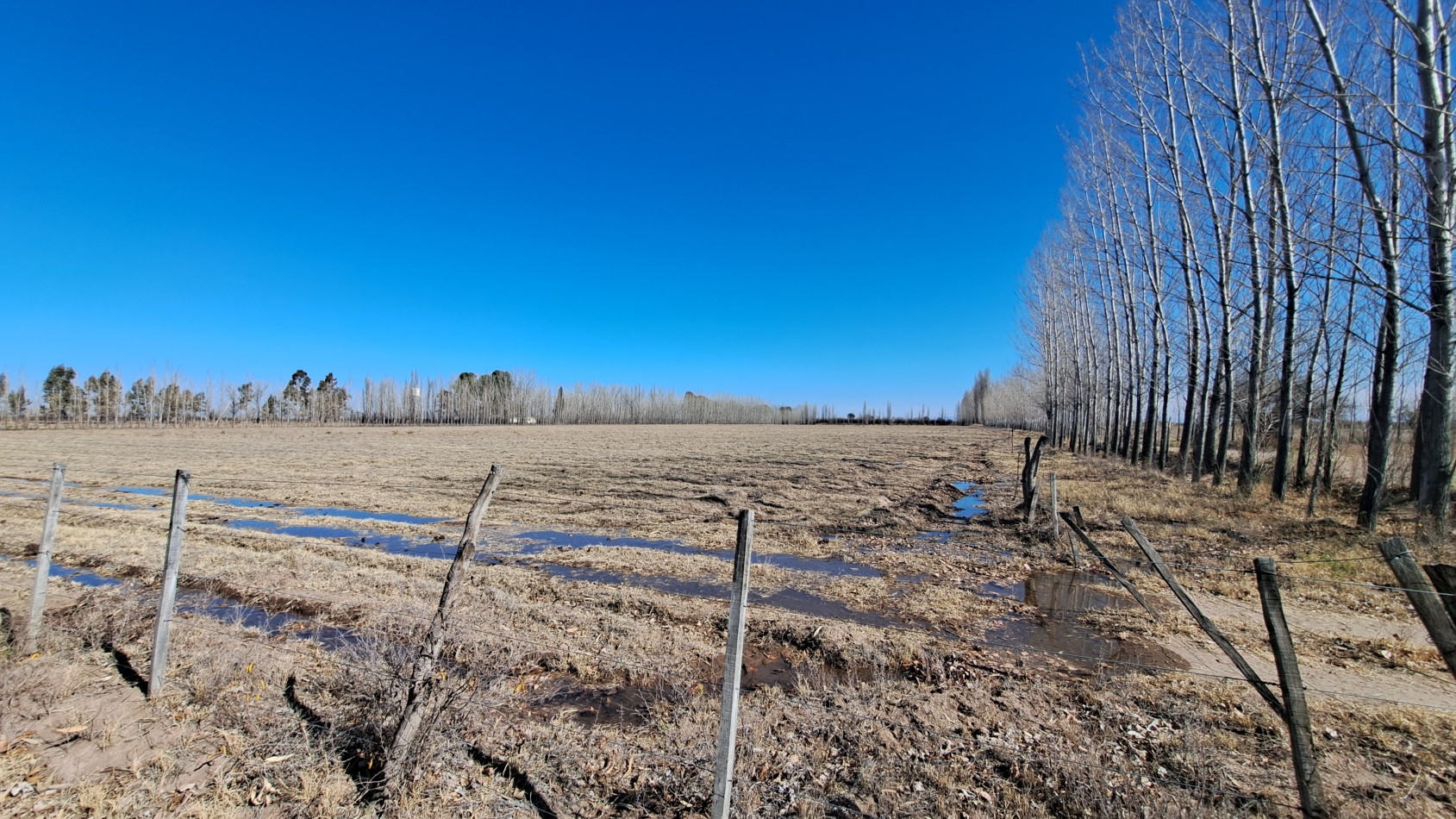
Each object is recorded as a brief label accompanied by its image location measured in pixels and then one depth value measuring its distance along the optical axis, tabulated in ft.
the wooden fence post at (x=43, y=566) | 17.16
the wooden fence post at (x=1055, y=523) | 34.49
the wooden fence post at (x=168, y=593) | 14.93
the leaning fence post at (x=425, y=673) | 11.30
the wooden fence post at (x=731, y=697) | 10.19
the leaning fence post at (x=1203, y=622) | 11.28
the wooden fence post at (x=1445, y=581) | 8.70
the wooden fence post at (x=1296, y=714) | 9.71
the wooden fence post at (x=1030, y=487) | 39.63
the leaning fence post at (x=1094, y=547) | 16.00
